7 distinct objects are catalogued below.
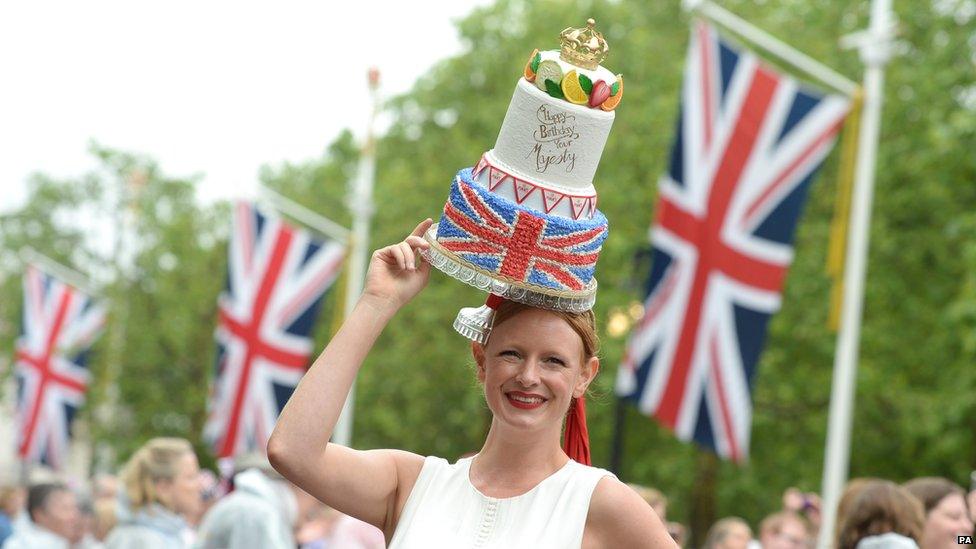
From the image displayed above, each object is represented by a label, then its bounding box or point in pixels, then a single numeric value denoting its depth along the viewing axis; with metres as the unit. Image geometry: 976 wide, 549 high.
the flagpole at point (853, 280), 13.48
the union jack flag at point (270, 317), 19.86
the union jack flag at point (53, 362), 29.09
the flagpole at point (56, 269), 41.16
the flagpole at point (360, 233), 22.39
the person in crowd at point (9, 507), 11.76
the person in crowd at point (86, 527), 12.91
